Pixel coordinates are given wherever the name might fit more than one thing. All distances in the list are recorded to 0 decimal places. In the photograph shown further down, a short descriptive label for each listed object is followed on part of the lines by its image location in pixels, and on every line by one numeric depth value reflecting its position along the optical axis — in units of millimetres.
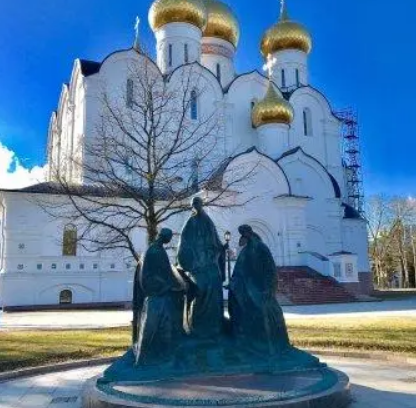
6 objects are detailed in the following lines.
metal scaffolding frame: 39219
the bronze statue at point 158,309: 5746
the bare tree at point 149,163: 14719
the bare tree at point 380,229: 41469
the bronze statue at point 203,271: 6074
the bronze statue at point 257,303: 6059
